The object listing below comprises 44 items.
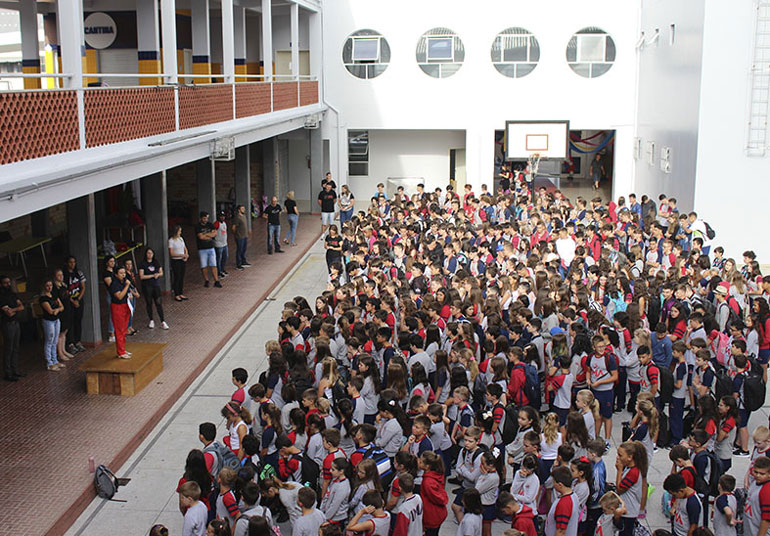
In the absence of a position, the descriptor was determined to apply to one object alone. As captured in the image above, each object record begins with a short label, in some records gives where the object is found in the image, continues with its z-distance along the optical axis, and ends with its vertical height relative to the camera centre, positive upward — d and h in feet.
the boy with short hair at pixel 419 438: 27.22 -9.42
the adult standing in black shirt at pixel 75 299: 43.65 -7.83
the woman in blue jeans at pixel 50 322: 40.68 -8.54
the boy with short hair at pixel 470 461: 26.96 -10.04
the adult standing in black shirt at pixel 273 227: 67.92 -6.65
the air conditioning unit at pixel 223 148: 53.42 -0.16
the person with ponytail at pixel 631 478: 25.53 -10.00
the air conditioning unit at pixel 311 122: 82.99 +2.29
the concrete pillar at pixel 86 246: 44.80 -5.26
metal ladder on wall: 61.82 +3.99
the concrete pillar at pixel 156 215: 56.65 -4.59
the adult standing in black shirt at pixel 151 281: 48.14 -7.65
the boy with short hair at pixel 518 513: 23.18 -10.10
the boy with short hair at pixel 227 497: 24.38 -10.04
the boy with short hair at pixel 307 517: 23.25 -10.11
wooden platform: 39.60 -10.58
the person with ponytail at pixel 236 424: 28.73 -9.35
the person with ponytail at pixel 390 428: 28.35 -9.36
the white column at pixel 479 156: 91.25 -1.21
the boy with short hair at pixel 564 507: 24.11 -10.20
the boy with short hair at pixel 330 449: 25.93 -9.24
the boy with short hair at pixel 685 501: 24.23 -10.11
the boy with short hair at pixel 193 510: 23.97 -10.22
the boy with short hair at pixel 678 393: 33.32 -9.90
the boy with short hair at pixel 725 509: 24.06 -10.26
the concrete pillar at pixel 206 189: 65.21 -3.32
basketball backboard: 86.74 +0.46
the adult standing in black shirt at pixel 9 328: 39.34 -8.42
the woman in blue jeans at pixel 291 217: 71.67 -6.07
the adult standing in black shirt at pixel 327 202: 74.38 -4.97
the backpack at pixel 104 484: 31.35 -12.32
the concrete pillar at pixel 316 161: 90.02 -1.66
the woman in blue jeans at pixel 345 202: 72.95 -4.85
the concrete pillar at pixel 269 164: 86.53 -1.90
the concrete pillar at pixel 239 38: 79.87 +10.07
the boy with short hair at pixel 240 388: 30.55 -8.87
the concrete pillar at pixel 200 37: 66.74 +8.58
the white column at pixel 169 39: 48.26 +6.11
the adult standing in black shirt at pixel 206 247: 57.11 -6.86
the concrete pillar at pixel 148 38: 58.80 +7.40
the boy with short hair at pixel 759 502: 24.45 -10.30
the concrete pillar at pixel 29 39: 64.13 +8.10
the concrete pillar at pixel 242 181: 75.66 -3.15
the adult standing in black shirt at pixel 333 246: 55.98 -6.57
